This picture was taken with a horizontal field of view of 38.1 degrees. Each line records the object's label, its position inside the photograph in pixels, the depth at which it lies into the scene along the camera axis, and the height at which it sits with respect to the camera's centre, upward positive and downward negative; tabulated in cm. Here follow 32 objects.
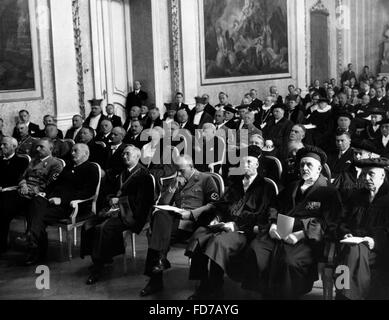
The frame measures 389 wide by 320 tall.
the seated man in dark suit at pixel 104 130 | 869 -42
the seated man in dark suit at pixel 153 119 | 1061 -33
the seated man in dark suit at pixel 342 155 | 639 -69
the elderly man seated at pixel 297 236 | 432 -111
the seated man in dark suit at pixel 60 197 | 603 -102
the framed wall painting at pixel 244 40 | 1567 +172
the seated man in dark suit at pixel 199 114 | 1162 -30
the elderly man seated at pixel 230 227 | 464 -110
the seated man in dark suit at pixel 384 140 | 735 -63
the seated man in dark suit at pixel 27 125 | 1018 -35
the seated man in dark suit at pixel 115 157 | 730 -70
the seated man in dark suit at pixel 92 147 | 800 -62
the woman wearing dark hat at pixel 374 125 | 798 -48
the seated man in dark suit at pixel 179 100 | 1286 +1
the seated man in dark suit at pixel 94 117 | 1094 -26
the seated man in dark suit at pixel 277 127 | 945 -52
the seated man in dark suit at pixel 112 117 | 1073 -27
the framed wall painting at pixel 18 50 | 1070 +108
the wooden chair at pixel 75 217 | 593 -121
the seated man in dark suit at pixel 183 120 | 1006 -36
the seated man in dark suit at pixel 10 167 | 701 -75
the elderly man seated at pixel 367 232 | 408 -105
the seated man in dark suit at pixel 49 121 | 973 -27
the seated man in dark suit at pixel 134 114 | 1063 -23
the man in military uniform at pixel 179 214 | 503 -104
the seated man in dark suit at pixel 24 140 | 880 -55
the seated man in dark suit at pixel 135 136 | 838 -51
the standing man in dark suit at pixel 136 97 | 1374 +13
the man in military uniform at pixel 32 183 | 650 -91
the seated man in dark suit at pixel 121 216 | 545 -113
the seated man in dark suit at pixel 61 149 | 820 -65
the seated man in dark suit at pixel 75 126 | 978 -38
